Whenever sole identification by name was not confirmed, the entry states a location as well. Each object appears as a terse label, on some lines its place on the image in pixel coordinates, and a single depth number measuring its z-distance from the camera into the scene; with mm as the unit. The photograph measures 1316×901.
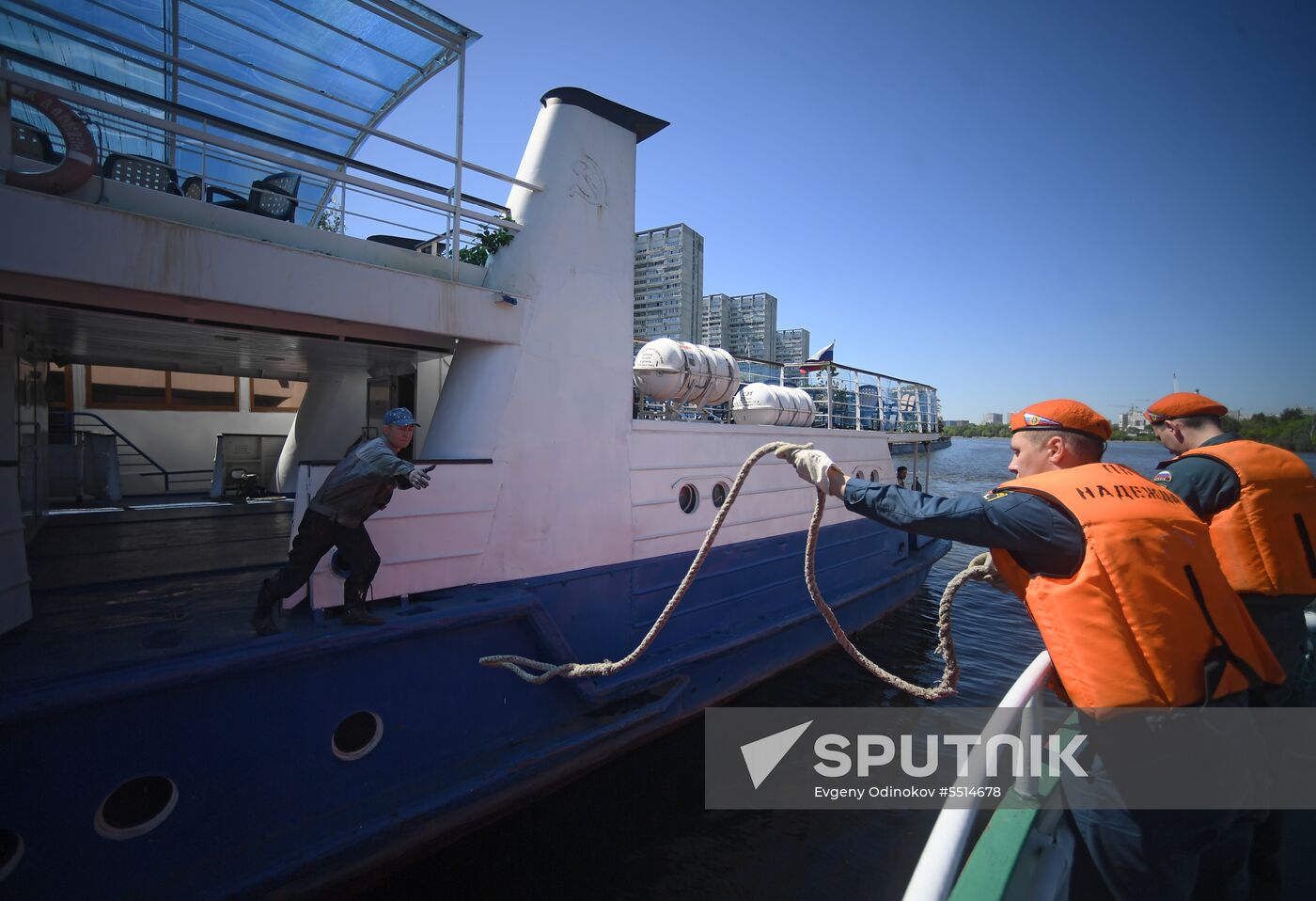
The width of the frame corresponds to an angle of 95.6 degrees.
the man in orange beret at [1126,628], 1785
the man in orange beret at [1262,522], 2994
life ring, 3223
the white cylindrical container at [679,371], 7293
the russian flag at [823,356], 10756
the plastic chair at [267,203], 4730
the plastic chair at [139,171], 4184
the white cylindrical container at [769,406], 8828
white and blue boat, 3025
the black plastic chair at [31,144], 3816
